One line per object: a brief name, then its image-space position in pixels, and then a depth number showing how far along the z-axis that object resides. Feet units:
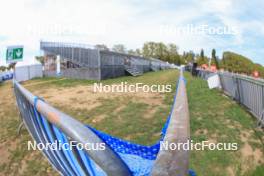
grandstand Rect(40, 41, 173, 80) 65.36
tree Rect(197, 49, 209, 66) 269.85
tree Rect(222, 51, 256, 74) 251.90
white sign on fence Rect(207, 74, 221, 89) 36.49
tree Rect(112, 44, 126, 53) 268.03
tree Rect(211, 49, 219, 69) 250.08
